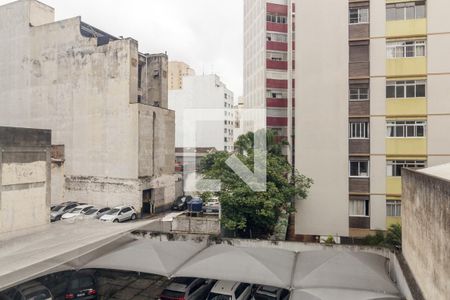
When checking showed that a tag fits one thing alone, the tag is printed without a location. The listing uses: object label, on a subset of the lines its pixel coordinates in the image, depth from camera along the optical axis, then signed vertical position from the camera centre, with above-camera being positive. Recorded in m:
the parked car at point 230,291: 10.81 -4.57
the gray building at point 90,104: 25.14 +4.01
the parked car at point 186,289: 11.15 -4.70
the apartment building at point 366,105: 16.89 +2.57
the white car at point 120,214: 21.49 -4.10
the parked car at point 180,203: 27.69 -4.21
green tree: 16.02 -2.07
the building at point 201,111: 57.26 +7.95
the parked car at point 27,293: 10.58 -4.52
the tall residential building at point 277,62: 31.25 +8.71
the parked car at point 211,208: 21.10 -3.55
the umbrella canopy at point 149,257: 11.13 -3.70
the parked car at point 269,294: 11.30 -4.82
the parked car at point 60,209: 22.38 -4.01
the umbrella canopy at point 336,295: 9.12 -3.93
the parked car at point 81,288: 11.34 -4.69
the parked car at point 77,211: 21.70 -4.02
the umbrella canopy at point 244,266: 10.34 -3.73
